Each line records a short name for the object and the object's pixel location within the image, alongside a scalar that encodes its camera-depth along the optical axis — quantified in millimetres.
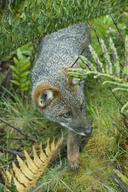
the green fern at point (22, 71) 4445
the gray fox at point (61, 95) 3555
